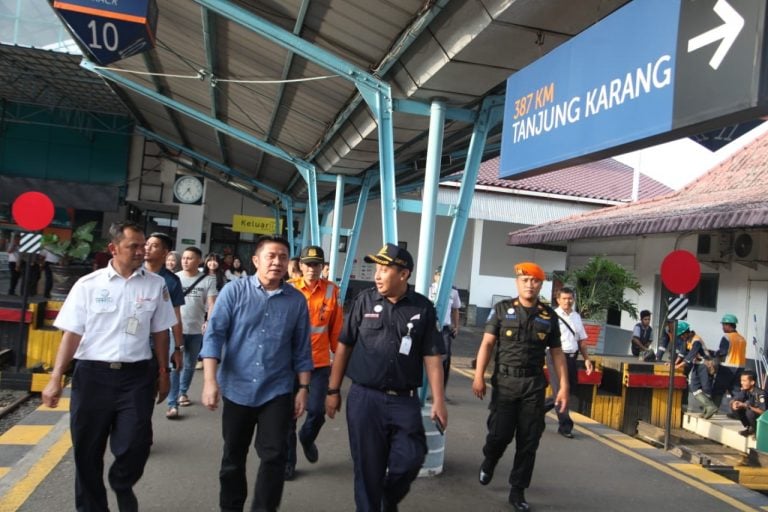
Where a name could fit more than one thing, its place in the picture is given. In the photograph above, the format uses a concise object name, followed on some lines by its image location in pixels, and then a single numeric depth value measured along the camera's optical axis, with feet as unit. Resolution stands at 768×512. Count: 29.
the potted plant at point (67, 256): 32.35
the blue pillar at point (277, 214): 76.60
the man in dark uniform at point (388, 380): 11.87
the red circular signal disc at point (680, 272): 24.85
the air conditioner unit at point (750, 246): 35.75
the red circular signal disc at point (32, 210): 27.50
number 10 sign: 20.55
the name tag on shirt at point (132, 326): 11.77
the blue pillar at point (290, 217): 65.48
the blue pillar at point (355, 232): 42.80
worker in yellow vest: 33.30
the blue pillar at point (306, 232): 63.71
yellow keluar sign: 65.82
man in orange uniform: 16.07
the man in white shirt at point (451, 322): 26.13
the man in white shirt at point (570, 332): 23.58
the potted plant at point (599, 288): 38.73
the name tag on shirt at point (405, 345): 12.18
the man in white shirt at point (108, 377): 11.48
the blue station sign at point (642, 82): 7.70
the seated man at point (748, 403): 30.07
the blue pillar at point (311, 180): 41.37
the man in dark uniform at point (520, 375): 14.87
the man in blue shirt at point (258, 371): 11.73
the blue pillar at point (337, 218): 41.83
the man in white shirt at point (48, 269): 36.32
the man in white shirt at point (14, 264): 40.30
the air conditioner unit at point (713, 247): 38.70
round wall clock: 74.49
